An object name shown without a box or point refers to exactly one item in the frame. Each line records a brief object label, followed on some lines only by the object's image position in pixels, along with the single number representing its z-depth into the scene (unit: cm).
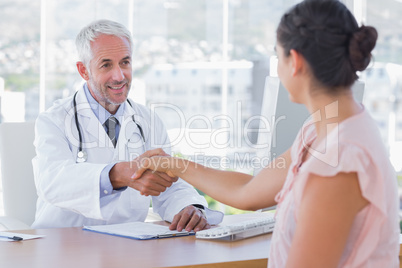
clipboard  220
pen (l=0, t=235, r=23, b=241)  216
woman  162
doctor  237
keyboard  218
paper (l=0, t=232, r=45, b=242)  216
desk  200
